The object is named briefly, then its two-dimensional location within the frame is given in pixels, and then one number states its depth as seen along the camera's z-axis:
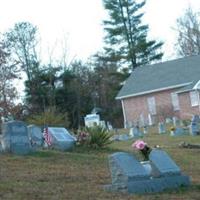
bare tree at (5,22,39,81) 60.12
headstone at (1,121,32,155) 19.33
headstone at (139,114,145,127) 52.09
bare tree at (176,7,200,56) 71.74
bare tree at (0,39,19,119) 45.53
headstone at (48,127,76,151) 21.55
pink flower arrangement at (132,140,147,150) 13.67
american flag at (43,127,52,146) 21.88
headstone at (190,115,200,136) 32.19
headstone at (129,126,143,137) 34.83
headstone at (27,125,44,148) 22.11
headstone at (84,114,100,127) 47.06
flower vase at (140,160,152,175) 13.14
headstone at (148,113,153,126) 52.64
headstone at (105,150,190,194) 12.62
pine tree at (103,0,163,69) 68.19
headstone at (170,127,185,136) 32.83
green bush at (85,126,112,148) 22.36
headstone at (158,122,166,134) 36.00
